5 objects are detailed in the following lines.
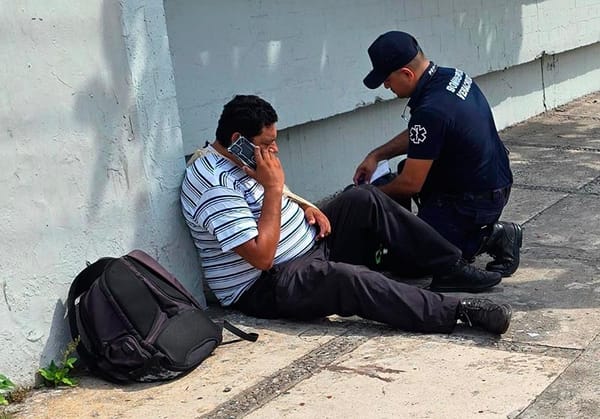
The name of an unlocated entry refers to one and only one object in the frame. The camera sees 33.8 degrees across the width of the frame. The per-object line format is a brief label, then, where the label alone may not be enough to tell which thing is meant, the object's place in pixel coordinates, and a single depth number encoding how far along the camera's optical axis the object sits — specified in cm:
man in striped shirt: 439
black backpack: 396
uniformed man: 495
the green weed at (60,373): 406
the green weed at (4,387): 391
